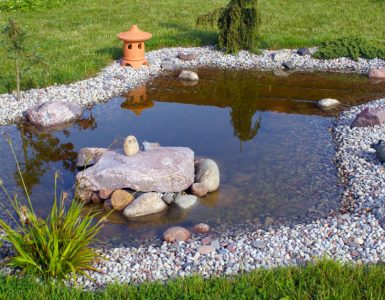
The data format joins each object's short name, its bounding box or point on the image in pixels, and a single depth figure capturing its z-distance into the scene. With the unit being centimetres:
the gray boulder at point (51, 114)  1007
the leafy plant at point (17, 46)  1029
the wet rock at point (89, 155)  830
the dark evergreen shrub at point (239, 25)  1369
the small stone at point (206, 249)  620
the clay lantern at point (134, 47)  1291
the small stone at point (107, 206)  746
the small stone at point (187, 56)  1404
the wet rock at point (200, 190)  771
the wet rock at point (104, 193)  759
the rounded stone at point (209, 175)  780
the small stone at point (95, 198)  765
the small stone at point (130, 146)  781
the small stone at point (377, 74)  1293
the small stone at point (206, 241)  647
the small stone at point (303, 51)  1427
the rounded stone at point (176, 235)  656
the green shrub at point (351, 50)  1399
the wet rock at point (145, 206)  722
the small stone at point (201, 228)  683
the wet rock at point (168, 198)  754
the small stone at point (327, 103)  1103
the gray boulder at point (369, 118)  963
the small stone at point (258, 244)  628
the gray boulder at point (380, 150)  825
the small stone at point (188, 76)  1270
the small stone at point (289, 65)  1362
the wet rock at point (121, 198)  739
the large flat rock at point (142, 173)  761
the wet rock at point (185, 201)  742
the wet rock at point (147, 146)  812
